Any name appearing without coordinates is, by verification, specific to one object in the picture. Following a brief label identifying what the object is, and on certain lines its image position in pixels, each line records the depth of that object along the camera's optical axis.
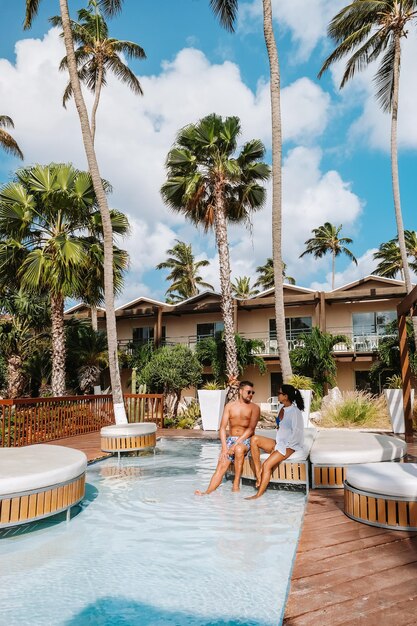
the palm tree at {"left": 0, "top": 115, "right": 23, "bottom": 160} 26.02
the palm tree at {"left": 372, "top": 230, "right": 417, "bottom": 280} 35.94
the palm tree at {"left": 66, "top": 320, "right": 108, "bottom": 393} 21.09
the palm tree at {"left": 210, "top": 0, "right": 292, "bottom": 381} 12.00
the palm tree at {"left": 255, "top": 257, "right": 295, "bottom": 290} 46.16
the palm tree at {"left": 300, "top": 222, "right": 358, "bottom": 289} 43.91
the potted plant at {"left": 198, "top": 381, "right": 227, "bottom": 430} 14.21
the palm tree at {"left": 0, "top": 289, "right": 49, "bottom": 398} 19.52
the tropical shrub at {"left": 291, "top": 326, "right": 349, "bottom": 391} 21.50
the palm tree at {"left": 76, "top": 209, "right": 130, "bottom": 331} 15.29
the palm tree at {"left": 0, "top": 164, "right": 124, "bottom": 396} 13.73
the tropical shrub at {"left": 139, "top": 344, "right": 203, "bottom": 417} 19.38
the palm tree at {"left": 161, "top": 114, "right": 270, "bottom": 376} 17.66
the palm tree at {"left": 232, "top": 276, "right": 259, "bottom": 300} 47.09
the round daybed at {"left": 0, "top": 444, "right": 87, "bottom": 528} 4.50
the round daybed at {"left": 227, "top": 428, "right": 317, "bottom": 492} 6.23
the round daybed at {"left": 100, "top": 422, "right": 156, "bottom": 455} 8.94
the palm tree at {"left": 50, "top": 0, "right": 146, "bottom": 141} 19.73
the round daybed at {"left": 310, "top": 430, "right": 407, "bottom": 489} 6.10
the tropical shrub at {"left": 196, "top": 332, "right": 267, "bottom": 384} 22.61
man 6.33
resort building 22.83
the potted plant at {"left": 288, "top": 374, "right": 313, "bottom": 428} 11.47
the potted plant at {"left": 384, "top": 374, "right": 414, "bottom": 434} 11.13
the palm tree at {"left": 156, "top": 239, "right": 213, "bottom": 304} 45.59
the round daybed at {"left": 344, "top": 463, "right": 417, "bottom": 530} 4.09
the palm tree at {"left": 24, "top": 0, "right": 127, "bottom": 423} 12.45
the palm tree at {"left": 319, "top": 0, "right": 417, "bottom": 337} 16.11
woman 6.10
